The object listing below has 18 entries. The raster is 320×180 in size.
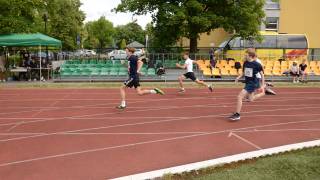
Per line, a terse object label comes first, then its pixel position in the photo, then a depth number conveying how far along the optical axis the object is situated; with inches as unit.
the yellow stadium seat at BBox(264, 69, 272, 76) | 1033.3
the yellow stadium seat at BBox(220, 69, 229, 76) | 1020.9
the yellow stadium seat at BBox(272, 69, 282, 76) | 1034.7
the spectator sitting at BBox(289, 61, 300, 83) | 974.3
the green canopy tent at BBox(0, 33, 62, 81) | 973.2
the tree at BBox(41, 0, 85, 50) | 2454.8
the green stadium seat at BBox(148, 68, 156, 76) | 1017.5
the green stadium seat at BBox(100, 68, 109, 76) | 1028.5
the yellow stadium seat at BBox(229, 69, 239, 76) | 1021.2
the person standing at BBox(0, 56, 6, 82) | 1038.4
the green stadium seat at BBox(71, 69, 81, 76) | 1029.2
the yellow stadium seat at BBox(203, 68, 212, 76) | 1015.6
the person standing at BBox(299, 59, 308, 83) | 981.5
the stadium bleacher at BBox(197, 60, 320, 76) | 1019.9
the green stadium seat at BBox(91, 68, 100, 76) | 1026.7
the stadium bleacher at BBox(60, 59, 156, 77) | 1024.2
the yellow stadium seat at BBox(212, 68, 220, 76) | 1015.0
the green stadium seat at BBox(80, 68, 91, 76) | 1025.5
